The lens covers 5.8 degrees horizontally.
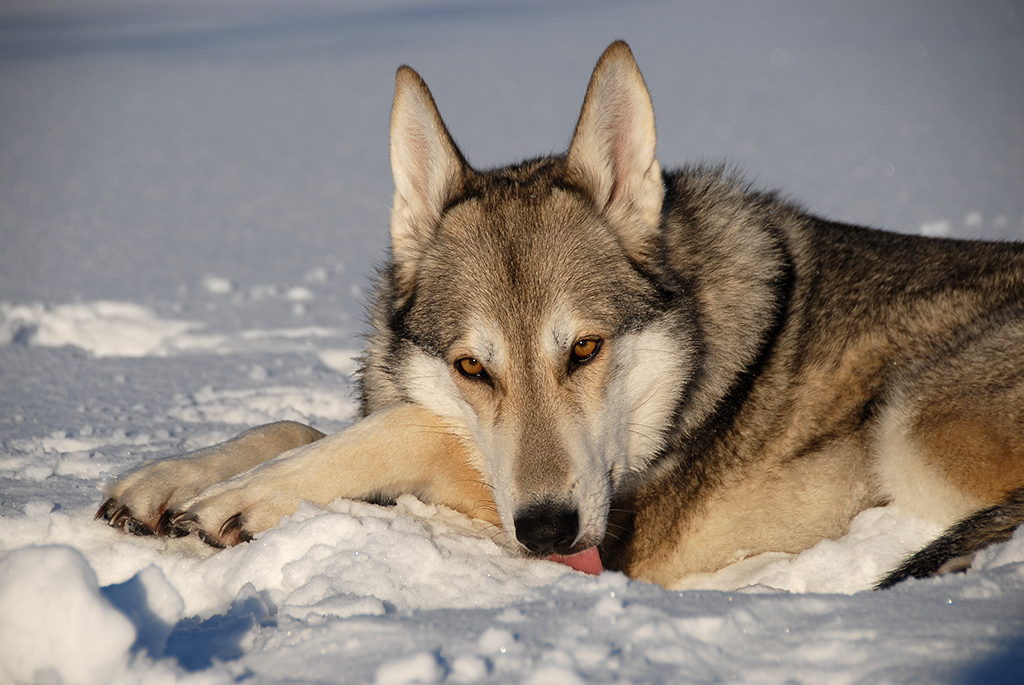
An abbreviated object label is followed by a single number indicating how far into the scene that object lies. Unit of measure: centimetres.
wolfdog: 713
